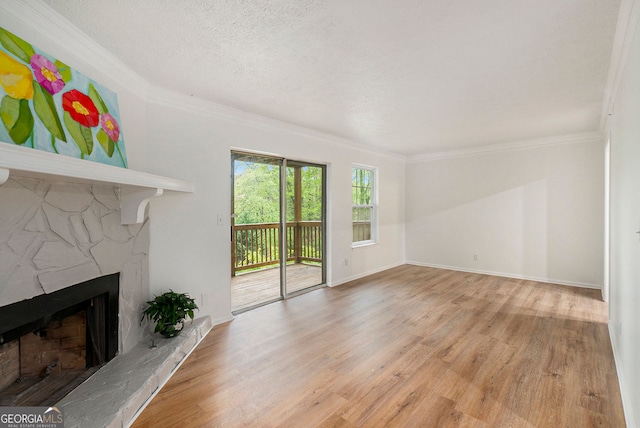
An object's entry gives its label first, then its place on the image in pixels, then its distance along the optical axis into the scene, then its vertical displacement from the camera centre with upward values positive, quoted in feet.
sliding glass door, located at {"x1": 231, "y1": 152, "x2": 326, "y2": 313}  12.05 -0.71
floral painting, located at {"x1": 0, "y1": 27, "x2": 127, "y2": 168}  4.64 +2.03
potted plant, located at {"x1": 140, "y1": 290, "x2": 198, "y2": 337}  7.94 -2.74
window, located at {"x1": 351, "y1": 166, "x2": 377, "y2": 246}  17.04 +0.56
